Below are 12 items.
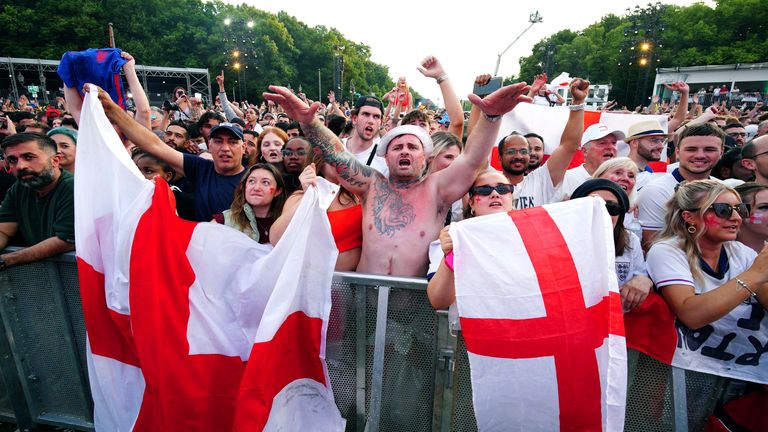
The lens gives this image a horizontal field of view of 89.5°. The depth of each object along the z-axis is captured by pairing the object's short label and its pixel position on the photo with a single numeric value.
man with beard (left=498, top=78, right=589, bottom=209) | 3.55
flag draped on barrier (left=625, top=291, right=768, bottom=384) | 2.00
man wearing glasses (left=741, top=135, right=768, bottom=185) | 3.04
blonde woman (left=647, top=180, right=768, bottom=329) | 1.93
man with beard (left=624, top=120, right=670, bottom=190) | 4.13
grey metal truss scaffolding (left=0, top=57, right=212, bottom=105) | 29.54
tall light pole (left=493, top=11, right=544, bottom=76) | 22.43
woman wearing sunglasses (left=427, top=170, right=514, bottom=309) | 1.93
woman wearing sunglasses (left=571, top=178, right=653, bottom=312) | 2.29
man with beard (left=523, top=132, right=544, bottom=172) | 4.45
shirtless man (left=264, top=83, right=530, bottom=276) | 2.60
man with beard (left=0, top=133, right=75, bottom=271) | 2.59
